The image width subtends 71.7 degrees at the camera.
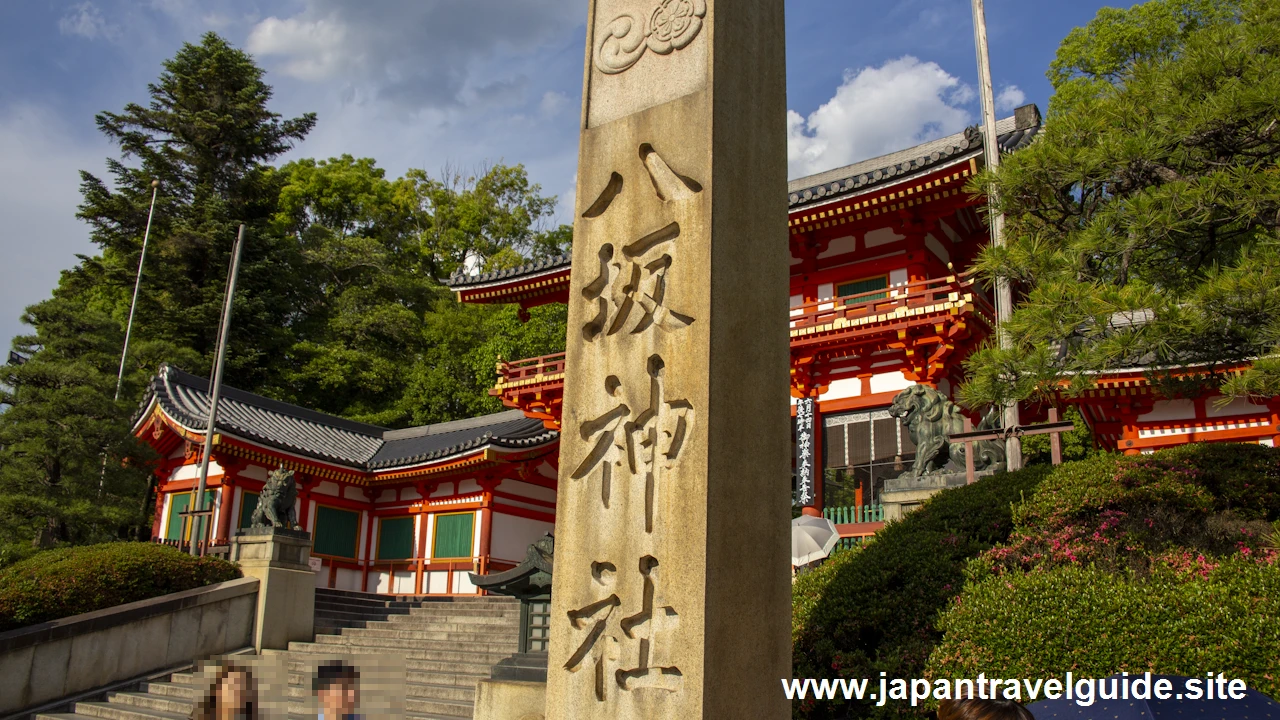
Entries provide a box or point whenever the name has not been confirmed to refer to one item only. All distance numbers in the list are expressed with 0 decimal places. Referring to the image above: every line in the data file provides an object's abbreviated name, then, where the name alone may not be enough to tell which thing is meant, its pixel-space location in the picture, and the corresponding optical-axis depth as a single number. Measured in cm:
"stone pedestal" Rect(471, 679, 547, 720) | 482
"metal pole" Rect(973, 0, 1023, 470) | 1225
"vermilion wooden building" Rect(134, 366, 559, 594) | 1753
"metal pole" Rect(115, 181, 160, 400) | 2220
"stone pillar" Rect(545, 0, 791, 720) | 364
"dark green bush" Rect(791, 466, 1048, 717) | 538
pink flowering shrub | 559
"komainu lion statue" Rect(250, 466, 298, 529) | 1245
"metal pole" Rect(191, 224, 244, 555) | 1559
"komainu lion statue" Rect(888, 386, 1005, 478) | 962
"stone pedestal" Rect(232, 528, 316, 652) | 1163
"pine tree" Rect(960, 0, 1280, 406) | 548
